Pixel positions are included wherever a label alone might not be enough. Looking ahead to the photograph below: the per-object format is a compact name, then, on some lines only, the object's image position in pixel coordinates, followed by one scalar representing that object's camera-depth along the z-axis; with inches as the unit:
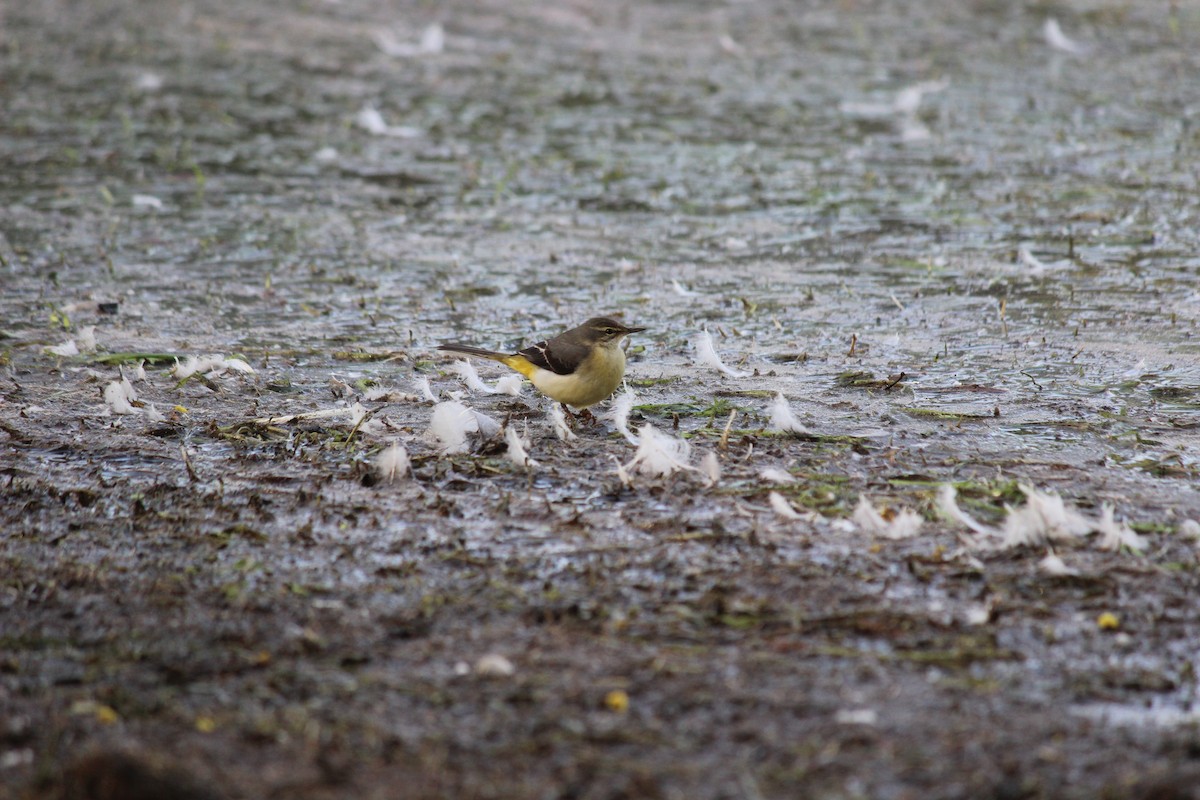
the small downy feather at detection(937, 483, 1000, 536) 368.2
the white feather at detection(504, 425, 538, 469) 431.2
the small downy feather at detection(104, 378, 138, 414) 481.7
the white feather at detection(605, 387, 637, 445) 458.6
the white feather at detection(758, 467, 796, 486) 411.8
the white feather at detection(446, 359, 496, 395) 520.4
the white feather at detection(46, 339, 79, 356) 547.2
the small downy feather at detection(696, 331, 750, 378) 527.8
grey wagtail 469.7
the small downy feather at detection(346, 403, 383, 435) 459.5
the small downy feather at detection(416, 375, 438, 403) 501.6
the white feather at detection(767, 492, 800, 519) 381.1
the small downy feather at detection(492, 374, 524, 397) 518.3
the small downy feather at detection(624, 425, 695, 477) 413.4
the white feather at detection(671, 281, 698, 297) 637.9
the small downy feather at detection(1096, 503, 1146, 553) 354.6
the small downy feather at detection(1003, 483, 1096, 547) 358.3
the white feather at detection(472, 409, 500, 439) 455.2
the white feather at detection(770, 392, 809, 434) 454.6
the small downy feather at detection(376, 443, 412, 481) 418.3
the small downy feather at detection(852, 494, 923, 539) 368.2
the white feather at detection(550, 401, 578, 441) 468.1
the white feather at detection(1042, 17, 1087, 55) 1134.4
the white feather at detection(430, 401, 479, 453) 442.6
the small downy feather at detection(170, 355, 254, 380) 515.8
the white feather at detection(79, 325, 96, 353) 555.8
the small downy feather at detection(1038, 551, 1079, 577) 342.0
